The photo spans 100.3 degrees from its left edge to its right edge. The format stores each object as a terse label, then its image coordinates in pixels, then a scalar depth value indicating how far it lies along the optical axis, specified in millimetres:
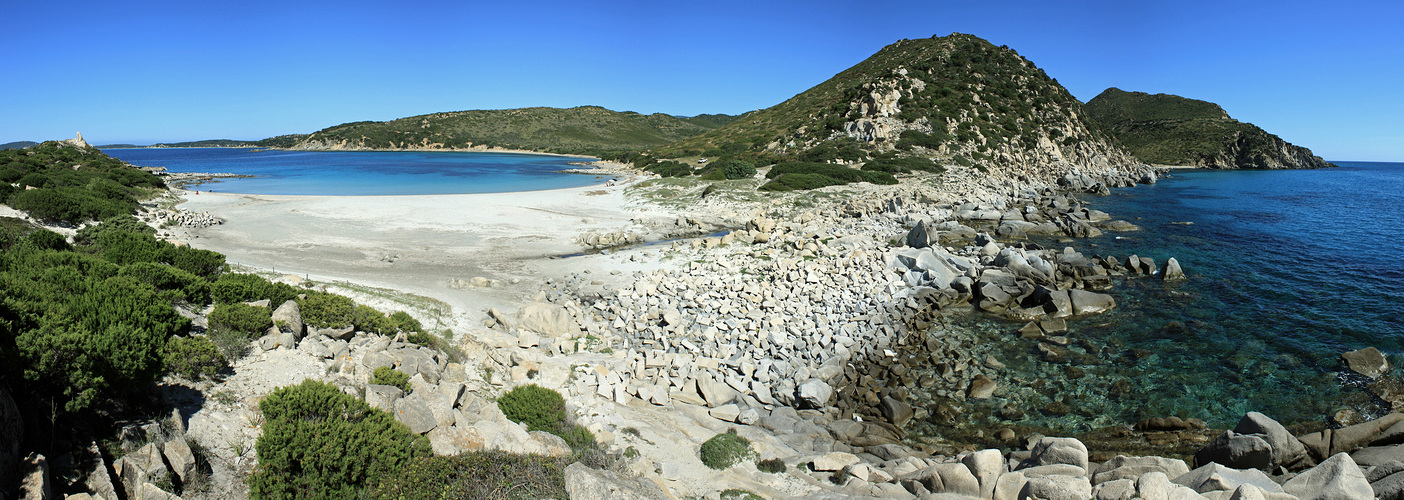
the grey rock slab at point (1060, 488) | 7133
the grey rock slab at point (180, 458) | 6367
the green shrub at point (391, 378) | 9055
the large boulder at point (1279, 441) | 9156
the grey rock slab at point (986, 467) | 8055
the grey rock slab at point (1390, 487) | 7134
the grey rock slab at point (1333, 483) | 7156
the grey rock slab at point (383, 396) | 8245
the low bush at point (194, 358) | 8062
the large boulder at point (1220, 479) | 7418
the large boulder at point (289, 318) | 10805
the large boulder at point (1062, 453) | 8831
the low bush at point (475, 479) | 6504
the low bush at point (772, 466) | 9055
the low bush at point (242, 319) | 10312
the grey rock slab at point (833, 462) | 9102
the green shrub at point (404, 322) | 12357
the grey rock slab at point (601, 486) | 6455
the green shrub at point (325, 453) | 6293
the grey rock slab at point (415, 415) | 7742
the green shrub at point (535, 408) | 9039
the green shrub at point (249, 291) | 12477
